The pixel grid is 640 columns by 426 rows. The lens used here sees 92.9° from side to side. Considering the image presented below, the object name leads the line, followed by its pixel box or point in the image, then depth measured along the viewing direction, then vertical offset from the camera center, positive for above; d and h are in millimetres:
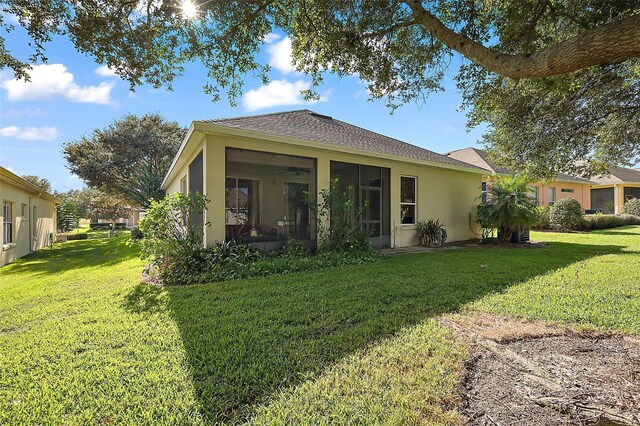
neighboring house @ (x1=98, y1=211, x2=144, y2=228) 40525 -358
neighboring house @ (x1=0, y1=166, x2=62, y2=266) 9523 +47
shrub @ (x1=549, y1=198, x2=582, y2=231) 16219 +179
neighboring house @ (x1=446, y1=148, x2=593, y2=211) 22170 +2514
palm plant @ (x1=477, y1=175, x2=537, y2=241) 10617 +335
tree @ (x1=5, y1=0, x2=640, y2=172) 4938 +3350
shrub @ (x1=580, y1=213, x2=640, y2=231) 17109 -219
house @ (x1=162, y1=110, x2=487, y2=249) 7074 +1245
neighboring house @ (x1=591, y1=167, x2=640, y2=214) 25641 +2398
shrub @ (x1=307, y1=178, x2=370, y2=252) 8102 -151
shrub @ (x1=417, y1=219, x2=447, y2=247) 10938 -597
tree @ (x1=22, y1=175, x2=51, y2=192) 37128 +4597
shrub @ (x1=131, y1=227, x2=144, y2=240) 16614 -921
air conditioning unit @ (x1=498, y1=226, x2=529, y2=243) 11281 -661
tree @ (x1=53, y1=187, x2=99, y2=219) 43688 +2489
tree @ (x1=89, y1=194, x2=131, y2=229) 37931 +834
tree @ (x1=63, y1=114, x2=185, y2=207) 22000 +4720
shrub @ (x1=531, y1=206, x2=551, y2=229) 17208 -149
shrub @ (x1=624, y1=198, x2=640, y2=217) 21484 +744
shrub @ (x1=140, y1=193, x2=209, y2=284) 6312 -445
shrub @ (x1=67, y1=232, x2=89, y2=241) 19828 -1281
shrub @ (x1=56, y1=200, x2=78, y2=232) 24328 +114
